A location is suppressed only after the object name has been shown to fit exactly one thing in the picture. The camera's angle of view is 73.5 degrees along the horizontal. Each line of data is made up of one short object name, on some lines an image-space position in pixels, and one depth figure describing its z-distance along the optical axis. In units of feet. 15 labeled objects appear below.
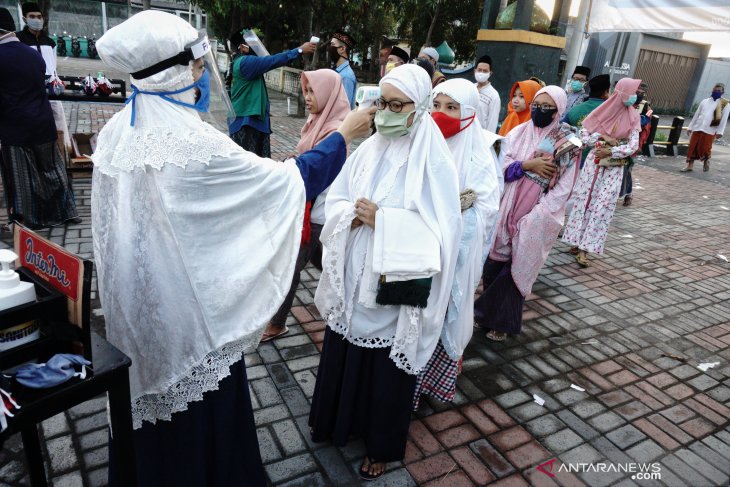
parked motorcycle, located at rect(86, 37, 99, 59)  95.96
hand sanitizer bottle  4.25
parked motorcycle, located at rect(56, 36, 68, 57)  91.50
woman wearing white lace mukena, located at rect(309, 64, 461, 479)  7.70
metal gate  76.48
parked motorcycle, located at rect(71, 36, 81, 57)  94.63
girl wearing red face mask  8.95
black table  4.15
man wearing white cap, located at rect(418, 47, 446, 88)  23.22
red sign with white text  4.45
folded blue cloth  4.18
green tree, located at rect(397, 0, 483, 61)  57.31
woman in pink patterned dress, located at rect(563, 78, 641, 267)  18.35
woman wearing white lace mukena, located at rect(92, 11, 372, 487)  5.51
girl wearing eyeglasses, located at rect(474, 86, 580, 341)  12.42
